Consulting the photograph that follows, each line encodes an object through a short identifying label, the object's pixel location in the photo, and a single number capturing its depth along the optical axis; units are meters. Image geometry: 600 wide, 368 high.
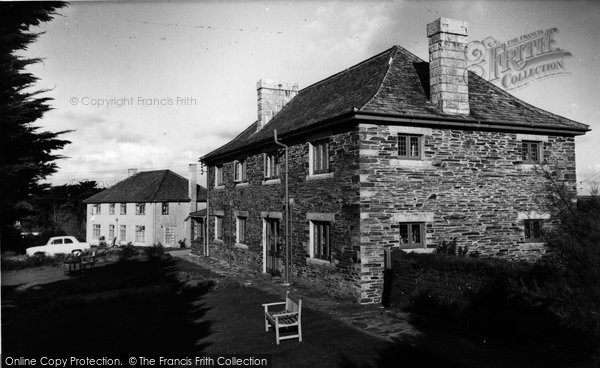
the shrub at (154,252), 26.50
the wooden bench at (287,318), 8.42
